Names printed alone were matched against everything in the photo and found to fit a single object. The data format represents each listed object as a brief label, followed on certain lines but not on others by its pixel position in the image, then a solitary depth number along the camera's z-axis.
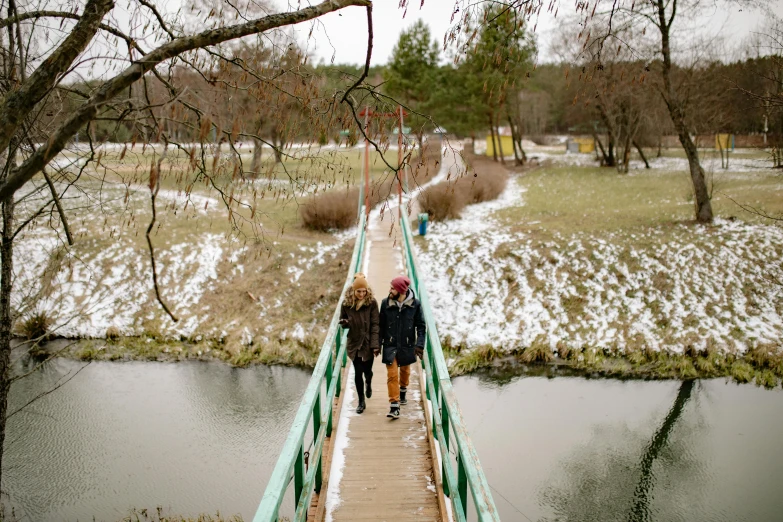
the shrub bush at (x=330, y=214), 19.61
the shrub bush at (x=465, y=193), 19.45
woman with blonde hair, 5.68
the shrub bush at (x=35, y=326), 13.03
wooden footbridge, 3.50
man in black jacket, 5.64
